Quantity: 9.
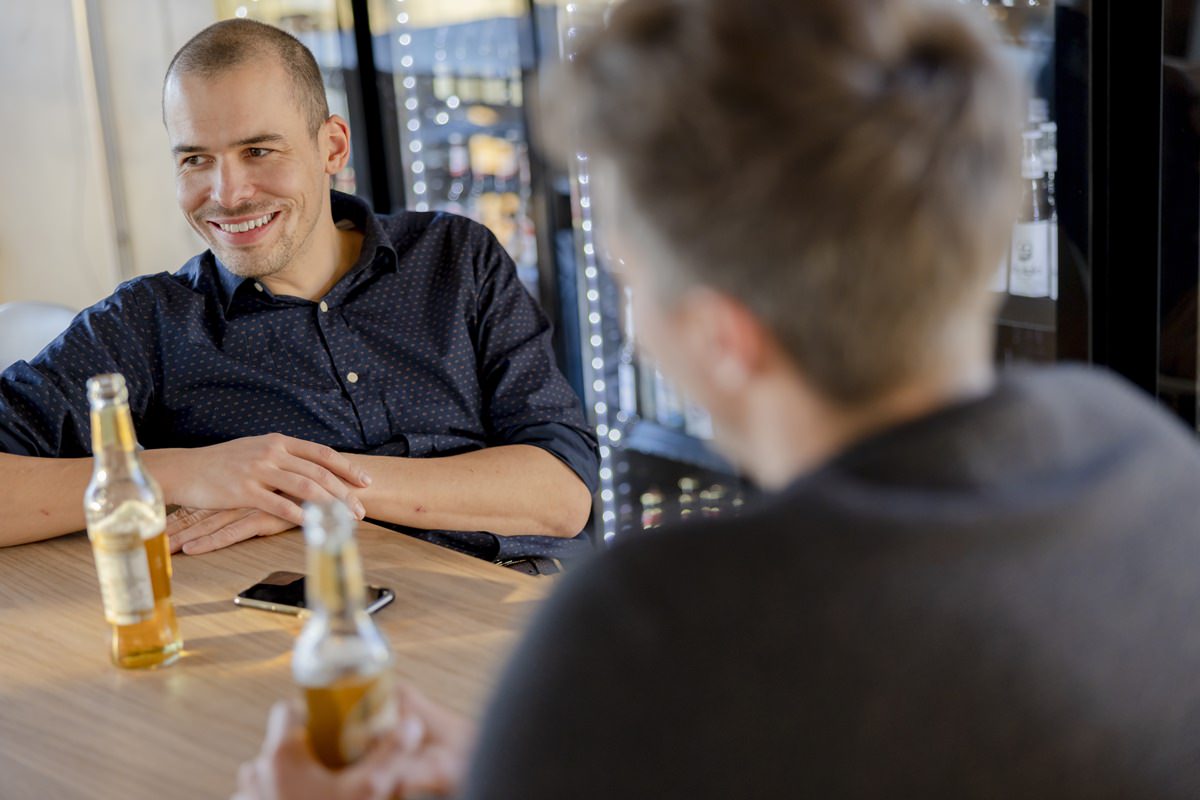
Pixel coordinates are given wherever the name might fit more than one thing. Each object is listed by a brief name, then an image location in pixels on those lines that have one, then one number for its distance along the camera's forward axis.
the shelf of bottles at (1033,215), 2.24
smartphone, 1.35
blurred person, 0.61
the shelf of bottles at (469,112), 3.36
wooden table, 1.07
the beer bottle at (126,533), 1.20
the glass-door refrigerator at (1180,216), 2.07
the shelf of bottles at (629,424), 3.35
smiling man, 1.82
